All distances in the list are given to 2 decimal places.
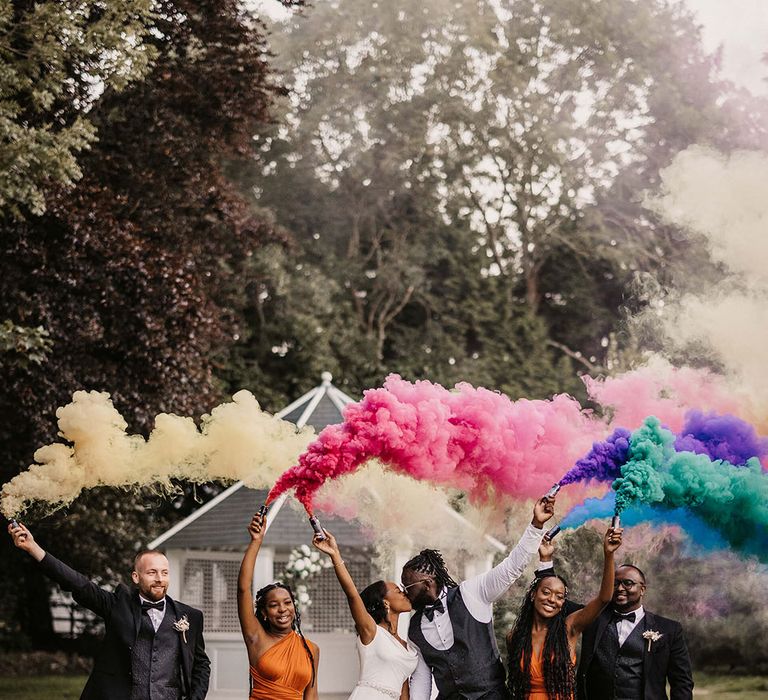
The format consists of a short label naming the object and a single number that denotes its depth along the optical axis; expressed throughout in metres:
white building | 17.16
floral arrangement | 17.12
